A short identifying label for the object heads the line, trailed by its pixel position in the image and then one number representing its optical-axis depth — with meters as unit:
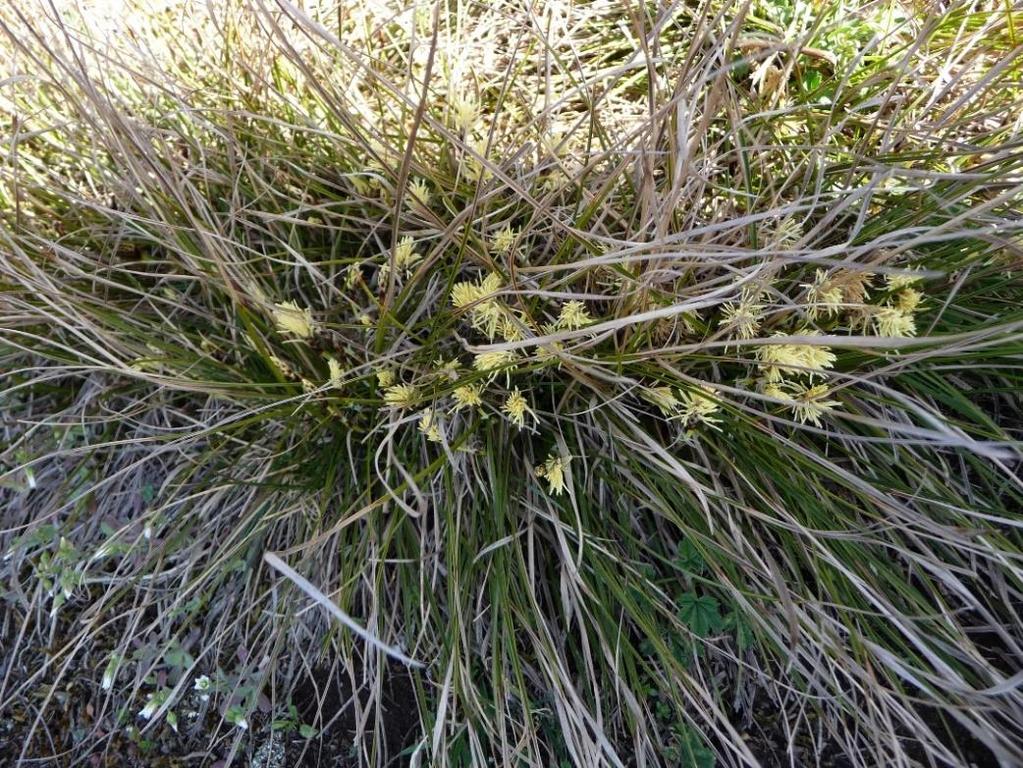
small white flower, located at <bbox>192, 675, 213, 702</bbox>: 0.36
